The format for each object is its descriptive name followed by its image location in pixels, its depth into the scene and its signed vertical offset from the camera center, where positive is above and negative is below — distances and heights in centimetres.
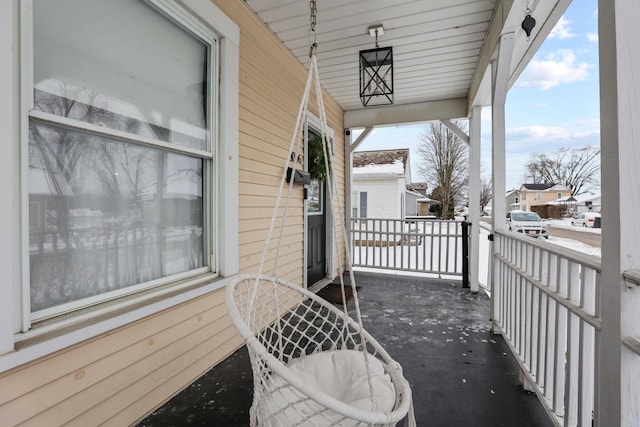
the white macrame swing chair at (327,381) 87 -66
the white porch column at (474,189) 401 +28
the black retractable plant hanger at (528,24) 193 +117
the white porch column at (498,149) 258 +52
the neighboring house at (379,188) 944 +74
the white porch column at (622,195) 90 +5
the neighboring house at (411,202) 1593 +44
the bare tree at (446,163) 1289 +206
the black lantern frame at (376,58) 270 +140
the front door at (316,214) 392 -4
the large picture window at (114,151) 125 +31
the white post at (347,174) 507 +62
